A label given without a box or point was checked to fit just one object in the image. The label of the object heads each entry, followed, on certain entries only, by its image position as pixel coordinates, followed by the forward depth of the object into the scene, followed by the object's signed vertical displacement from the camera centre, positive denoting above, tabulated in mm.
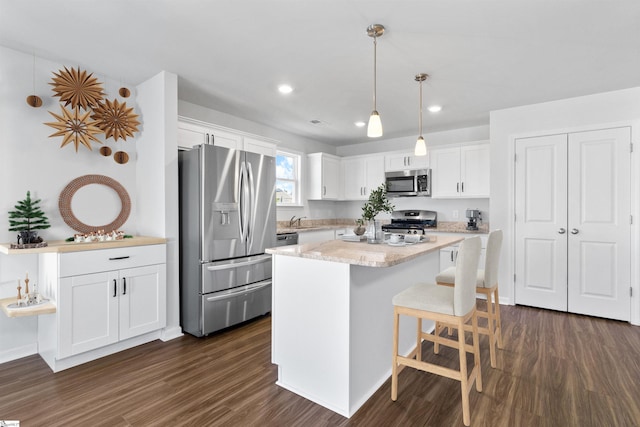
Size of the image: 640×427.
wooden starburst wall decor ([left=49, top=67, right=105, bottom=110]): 2730 +1090
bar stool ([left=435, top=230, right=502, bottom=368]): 2492 -566
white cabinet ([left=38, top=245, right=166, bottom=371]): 2441 -750
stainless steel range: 5262 -168
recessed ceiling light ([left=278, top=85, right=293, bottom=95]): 3375 +1324
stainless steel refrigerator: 3098 -267
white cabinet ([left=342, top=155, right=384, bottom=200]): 5699 +675
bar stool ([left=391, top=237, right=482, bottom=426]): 1854 -585
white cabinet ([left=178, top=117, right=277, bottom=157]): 3453 +890
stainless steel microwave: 5141 +476
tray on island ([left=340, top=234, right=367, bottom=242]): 2752 -230
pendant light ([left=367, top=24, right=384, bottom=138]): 2274 +678
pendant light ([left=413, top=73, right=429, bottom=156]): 3072 +642
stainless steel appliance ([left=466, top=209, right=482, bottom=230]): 4762 -103
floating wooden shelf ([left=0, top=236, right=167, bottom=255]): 2328 -265
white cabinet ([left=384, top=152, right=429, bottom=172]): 5195 +834
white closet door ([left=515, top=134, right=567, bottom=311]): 3811 -133
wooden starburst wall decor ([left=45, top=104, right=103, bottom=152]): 2771 +755
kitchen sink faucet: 5379 -160
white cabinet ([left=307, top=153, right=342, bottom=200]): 5703 +646
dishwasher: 4150 -366
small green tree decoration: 2461 -70
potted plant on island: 2617 +3
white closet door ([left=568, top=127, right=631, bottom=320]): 3514 -140
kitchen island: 1929 -708
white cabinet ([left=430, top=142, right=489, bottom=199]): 4660 +608
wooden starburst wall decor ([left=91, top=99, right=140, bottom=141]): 2969 +893
